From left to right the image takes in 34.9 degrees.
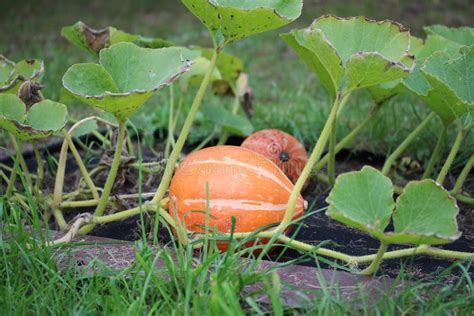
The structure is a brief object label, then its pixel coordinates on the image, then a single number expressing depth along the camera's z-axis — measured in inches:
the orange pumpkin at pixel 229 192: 79.5
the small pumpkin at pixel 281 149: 101.0
